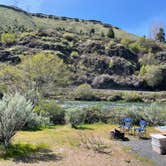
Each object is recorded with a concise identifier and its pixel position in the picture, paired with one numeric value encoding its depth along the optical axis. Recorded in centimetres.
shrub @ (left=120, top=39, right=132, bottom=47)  5227
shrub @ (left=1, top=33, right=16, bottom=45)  4449
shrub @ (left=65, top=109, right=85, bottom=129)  1089
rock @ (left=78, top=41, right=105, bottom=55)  4679
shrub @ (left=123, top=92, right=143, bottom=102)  3064
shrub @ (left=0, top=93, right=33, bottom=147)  646
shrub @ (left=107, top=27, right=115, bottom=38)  5744
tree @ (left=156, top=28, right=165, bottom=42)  6738
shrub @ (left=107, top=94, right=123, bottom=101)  3130
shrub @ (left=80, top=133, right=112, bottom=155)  687
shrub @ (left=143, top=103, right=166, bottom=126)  1134
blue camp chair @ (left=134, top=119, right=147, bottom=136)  895
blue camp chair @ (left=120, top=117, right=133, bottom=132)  953
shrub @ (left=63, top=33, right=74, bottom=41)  5024
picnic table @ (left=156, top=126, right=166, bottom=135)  731
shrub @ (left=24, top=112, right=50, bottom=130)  987
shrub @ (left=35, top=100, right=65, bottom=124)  1145
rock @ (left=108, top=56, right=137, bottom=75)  4323
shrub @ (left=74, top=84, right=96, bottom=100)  2880
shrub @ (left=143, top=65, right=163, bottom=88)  4008
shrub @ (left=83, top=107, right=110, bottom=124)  1186
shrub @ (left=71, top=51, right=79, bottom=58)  4432
